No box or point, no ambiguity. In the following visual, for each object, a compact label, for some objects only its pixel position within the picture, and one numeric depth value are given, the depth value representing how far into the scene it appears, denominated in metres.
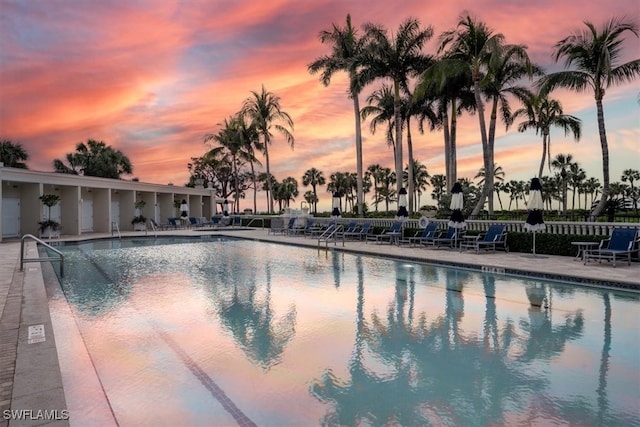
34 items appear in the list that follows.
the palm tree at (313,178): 75.38
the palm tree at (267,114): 33.53
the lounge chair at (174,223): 29.27
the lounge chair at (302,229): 22.74
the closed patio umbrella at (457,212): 14.14
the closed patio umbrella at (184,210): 29.09
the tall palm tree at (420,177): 65.88
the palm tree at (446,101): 18.59
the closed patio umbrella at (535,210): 11.87
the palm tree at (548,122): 26.17
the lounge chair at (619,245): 9.95
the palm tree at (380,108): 27.61
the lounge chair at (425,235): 15.18
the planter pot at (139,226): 27.98
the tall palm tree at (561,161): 56.08
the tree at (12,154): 30.59
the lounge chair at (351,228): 19.63
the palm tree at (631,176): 69.12
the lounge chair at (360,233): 18.66
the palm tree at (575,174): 60.51
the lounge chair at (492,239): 13.13
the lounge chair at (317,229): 21.44
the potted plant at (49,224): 20.41
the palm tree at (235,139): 35.66
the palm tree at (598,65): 16.06
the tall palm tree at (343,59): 24.41
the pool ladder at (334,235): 18.02
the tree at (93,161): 37.88
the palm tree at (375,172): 67.50
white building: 20.94
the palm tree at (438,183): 72.75
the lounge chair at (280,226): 23.67
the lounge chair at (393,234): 16.72
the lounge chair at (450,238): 14.52
